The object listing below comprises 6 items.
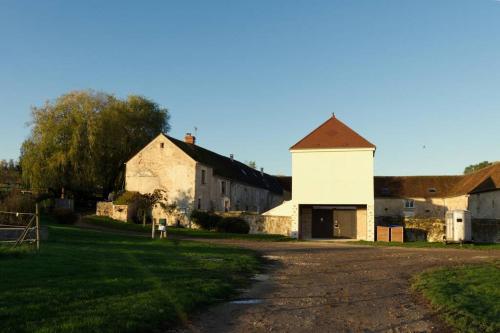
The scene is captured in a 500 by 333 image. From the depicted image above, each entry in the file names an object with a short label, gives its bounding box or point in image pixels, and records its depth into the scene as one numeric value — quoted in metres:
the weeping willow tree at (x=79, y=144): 46.77
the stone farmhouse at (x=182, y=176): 45.00
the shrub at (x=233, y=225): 39.62
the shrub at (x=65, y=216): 35.78
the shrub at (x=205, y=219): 41.47
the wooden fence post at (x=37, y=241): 16.72
